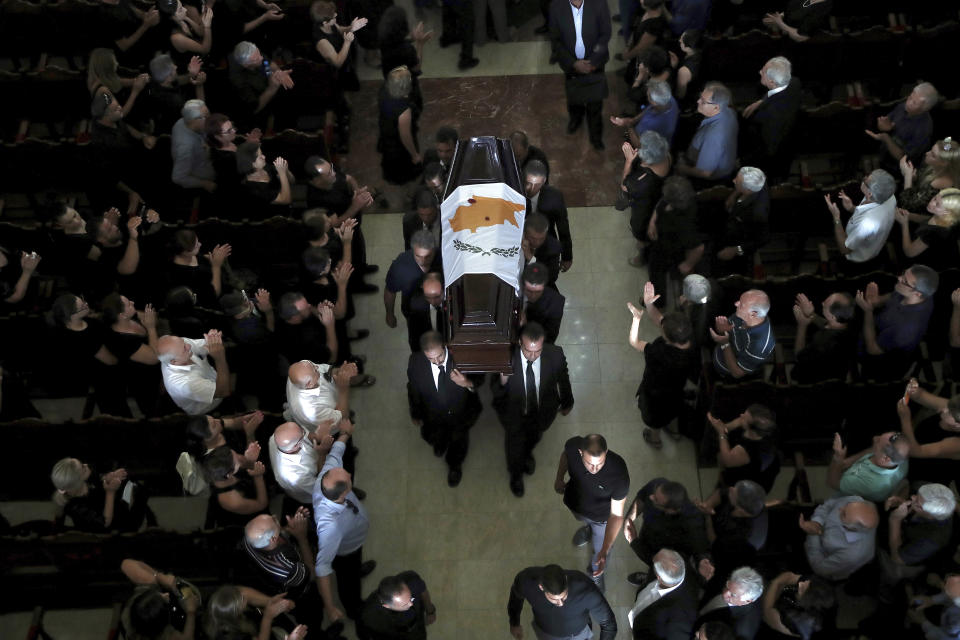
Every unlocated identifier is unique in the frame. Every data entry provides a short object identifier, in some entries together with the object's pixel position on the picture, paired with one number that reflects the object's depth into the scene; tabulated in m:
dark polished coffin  6.09
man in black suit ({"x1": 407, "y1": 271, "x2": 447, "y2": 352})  6.12
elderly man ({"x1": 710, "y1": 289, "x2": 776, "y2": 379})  5.78
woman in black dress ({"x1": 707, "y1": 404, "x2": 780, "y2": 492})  5.36
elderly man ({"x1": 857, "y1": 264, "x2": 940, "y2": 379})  5.74
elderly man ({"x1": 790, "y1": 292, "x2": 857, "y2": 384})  5.75
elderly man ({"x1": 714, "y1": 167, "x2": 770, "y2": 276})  6.41
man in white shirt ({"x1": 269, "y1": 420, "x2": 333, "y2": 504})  5.44
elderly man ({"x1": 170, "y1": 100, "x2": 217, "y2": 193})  6.95
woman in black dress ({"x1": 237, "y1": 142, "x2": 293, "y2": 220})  6.64
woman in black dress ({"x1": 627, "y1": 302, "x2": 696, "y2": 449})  5.71
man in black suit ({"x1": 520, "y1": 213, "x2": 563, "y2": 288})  6.38
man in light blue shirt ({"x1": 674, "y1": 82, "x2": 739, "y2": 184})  6.84
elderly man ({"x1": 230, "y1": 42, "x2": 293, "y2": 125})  7.30
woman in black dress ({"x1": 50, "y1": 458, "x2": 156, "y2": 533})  5.36
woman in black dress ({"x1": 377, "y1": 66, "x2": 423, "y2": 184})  7.27
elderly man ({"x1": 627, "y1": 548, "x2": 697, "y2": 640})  4.80
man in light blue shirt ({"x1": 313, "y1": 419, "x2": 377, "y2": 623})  5.16
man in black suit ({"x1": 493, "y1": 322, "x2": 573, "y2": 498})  5.71
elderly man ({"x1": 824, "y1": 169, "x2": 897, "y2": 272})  6.22
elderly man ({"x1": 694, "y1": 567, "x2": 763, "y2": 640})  4.82
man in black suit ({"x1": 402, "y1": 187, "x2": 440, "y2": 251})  6.57
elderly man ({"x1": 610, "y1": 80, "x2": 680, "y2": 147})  7.00
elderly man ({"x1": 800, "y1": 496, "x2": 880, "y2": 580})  5.07
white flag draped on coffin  6.27
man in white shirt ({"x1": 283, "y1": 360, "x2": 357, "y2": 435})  5.61
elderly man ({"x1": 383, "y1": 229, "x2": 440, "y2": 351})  6.26
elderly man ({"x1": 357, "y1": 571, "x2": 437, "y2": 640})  4.77
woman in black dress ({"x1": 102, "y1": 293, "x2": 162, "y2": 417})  6.04
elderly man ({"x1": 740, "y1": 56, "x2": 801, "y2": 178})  6.93
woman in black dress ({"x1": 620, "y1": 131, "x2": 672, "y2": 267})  6.69
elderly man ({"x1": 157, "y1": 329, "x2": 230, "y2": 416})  5.86
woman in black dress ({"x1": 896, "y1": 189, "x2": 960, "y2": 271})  6.06
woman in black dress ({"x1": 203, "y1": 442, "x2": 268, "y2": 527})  5.25
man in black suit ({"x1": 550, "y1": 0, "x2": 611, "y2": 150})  7.75
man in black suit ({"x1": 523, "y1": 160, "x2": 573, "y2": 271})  6.62
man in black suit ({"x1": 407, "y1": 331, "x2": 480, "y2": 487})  5.79
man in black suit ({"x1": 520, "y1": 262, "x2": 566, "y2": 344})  6.07
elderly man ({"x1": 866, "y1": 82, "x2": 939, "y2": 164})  6.69
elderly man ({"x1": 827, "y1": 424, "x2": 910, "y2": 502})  5.23
